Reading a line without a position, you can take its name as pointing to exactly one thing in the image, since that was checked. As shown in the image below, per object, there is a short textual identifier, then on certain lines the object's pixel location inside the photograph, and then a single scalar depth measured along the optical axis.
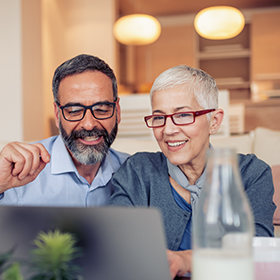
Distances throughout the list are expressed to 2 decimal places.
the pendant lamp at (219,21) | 3.71
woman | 0.99
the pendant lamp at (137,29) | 3.93
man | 1.23
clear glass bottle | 0.42
